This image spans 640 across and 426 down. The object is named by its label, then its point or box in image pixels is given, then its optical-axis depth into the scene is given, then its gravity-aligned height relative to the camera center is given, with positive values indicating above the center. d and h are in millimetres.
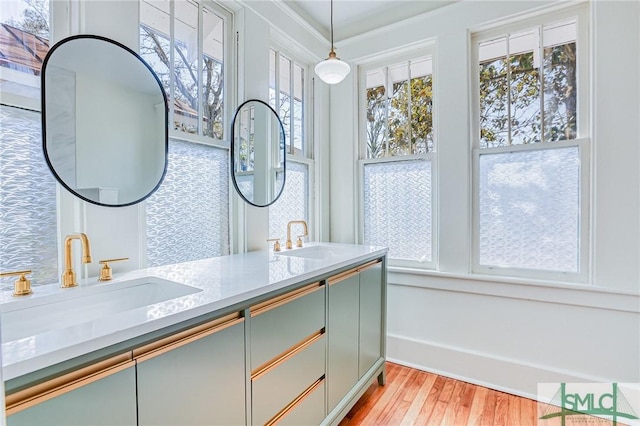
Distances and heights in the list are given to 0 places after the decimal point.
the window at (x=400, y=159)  2430 +430
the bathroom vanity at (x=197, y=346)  689 -402
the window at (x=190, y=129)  1522 +468
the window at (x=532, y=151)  1943 +400
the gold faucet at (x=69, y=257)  1099 -166
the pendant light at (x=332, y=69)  1783 +851
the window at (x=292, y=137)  2318 +625
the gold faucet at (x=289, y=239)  2163 -203
